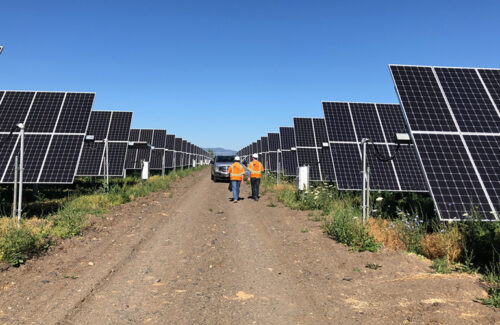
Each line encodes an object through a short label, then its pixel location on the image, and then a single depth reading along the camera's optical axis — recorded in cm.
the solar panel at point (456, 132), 679
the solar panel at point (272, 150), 3218
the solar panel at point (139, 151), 2867
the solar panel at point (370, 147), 1214
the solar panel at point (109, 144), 1833
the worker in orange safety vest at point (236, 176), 1595
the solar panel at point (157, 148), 3245
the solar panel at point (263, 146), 3887
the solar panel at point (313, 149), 1888
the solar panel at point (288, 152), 2436
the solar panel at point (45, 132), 1088
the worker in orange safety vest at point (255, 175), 1603
